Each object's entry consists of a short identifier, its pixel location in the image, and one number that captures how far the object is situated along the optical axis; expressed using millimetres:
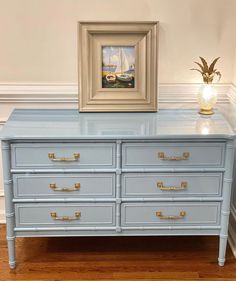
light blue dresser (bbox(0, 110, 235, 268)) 1828
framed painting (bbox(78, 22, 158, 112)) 2039
